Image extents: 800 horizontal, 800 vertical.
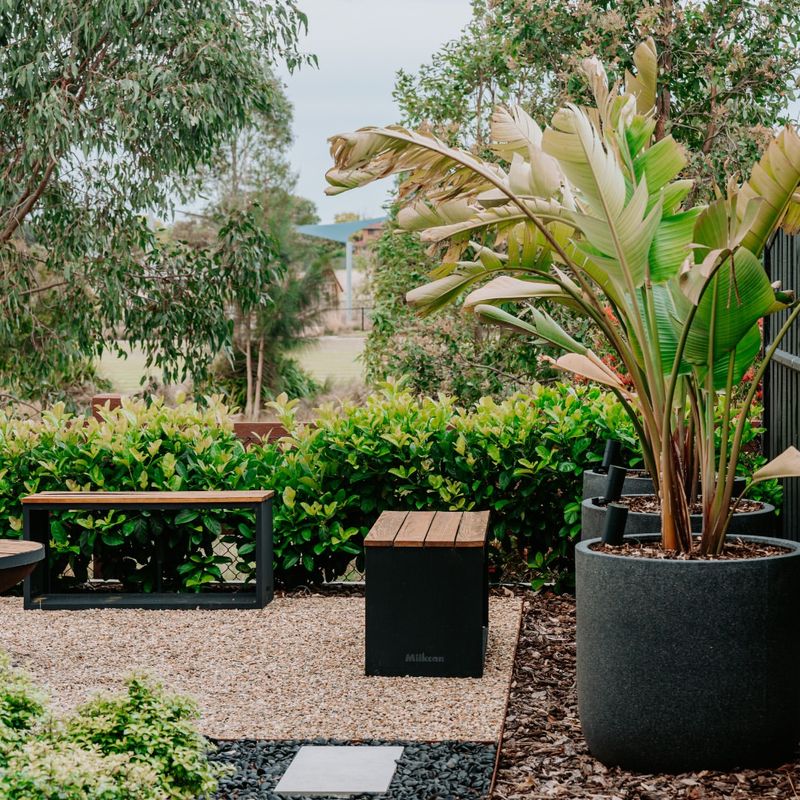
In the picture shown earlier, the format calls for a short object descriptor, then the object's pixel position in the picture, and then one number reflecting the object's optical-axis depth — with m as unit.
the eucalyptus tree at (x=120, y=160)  10.50
